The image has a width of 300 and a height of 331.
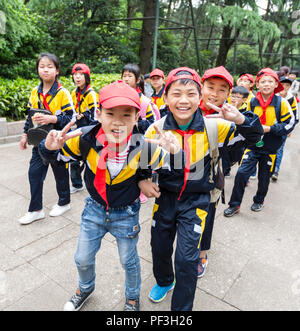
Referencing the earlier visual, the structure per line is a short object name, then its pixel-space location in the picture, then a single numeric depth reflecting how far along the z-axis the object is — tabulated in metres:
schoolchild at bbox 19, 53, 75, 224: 3.29
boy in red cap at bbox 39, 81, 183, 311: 1.80
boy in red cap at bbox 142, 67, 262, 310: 1.99
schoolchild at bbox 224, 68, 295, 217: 3.77
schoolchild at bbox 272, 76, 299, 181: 5.42
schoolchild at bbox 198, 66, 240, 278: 2.25
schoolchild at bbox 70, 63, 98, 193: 4.04
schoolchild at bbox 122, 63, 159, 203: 3.65
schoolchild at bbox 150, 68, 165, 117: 5.43
